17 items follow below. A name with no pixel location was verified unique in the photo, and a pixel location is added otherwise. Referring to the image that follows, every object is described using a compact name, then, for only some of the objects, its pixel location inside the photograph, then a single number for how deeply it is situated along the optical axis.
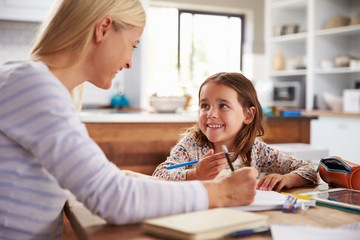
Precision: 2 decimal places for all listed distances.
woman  0.78
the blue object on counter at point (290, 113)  2.98
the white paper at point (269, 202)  0.91
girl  1.58
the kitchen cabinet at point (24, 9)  3.62
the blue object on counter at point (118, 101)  4.31
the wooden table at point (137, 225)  0.74
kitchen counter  2.68
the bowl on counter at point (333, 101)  5.02
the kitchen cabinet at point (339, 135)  4.46
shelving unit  5.35
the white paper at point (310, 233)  0.72
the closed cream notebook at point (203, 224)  0.68
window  6.04
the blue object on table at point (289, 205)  0.90
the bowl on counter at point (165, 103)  3.02
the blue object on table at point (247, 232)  0.71
